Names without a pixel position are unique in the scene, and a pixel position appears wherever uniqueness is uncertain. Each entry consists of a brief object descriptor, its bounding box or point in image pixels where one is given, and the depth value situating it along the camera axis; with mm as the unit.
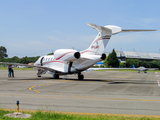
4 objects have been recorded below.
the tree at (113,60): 126062
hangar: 156500
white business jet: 24022
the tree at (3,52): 138875
